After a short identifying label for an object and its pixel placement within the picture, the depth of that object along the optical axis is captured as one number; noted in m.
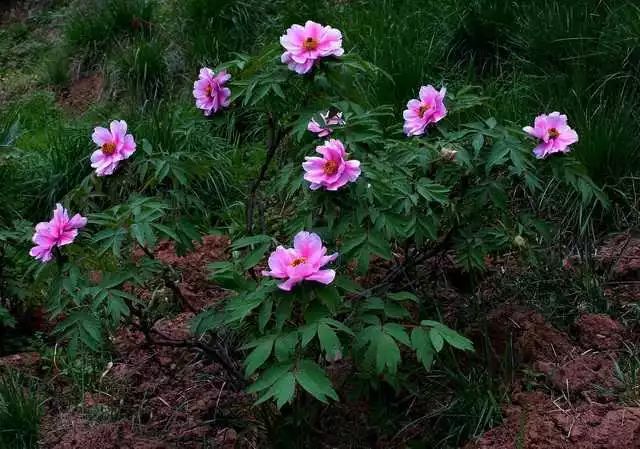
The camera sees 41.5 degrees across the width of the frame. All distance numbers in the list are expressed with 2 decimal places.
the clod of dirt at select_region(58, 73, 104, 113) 5.96
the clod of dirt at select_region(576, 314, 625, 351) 2.59
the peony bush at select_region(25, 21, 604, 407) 2.00
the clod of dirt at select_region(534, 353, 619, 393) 2.40
